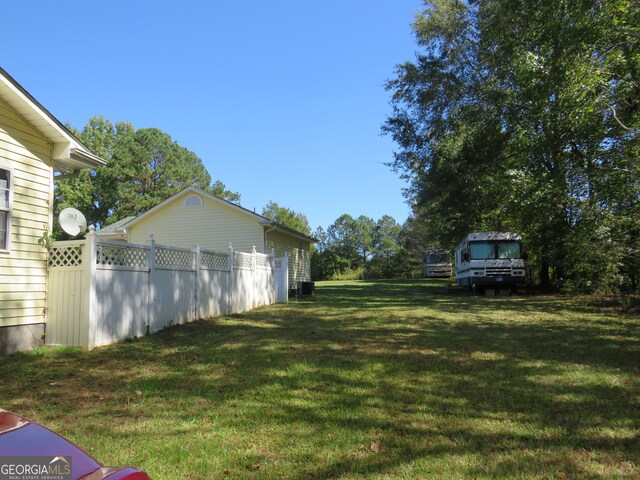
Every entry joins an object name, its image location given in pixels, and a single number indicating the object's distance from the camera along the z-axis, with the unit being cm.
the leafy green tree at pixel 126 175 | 4544
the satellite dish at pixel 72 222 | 818
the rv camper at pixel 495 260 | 1962
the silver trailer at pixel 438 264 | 4597
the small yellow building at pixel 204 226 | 2002
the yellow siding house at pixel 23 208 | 714
